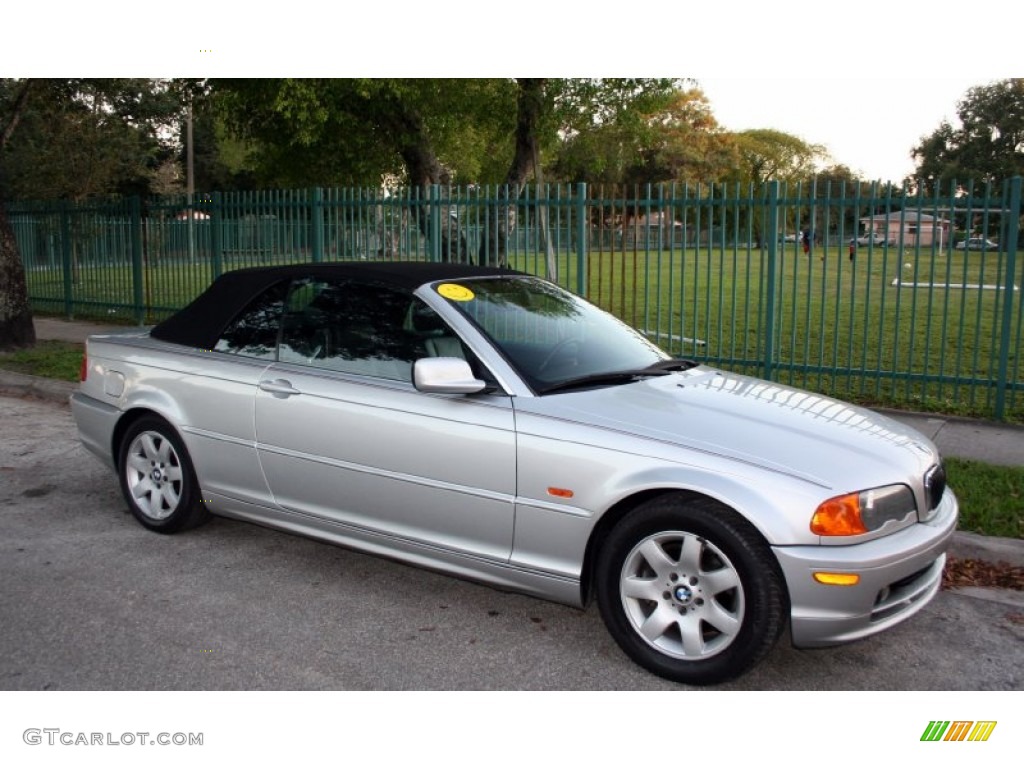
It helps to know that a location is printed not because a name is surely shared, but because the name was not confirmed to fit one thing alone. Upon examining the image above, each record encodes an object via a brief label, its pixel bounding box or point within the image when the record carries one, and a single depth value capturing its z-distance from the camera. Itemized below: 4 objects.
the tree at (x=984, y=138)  57.69
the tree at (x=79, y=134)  17.45
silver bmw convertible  3.42
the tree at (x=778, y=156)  97.62
